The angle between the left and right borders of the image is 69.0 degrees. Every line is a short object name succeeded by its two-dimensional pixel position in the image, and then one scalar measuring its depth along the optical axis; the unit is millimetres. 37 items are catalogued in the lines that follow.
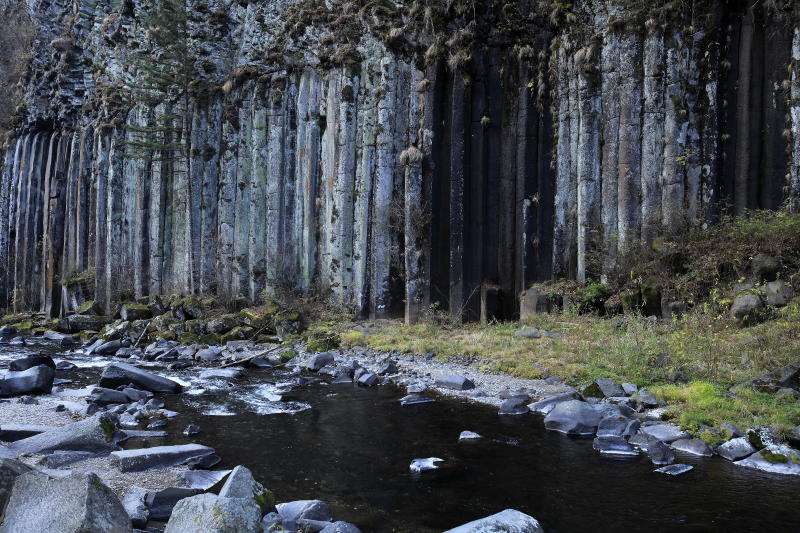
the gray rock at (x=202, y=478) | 5043
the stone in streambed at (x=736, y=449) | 5707
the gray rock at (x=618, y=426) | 6352
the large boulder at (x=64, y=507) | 3326
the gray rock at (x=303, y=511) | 4309
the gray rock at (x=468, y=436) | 6555
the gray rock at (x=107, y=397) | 8341
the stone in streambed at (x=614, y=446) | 5996
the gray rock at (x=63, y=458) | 5577
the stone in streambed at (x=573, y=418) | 6723
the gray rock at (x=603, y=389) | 7918
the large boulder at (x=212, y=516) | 3379
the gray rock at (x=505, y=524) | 3754
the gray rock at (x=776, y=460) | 5359
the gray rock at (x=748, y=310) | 9711
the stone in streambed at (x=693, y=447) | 5905
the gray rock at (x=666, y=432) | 6262
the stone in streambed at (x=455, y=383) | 9047
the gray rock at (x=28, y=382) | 9008
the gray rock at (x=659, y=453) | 5645
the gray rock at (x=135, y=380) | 9242
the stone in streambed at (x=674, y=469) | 5367
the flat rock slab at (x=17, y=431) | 6250
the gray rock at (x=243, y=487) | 4191
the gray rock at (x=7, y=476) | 3801
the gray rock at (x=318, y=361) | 11506
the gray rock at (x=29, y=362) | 10586
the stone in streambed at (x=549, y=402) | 7738
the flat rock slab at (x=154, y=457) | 5402
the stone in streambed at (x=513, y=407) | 7680
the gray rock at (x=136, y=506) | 4094
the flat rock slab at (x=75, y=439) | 5863
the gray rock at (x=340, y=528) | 3898
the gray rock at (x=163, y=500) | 4352
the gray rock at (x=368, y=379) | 9852
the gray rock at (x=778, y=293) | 9703
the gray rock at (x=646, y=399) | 7375
